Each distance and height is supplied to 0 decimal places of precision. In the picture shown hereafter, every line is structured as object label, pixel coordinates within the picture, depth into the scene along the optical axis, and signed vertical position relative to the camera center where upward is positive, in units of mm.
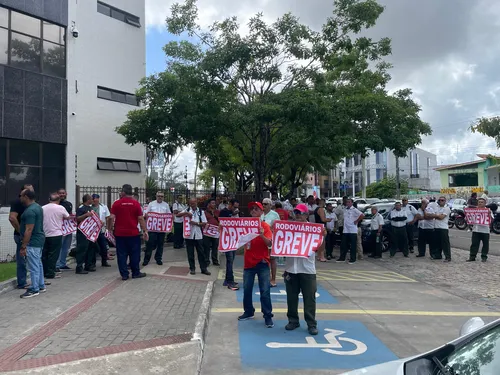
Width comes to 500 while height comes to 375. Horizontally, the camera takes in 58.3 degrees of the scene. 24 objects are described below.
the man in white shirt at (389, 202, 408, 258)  14141 -941
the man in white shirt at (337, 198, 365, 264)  13070 -705
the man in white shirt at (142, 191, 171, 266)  11062 -845
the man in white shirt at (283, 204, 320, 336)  6086 -1191
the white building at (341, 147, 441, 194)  73188 +5467
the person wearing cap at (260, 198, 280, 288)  8023 -224
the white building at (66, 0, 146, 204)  18844 +5157
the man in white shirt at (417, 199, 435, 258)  13602 -859
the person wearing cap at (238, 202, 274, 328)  6367 -988
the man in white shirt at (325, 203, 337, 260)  13945 -1087
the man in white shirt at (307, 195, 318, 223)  14506 -121
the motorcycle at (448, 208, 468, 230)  25981 -1098
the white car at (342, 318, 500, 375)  2594 -961
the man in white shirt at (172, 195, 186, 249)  14903 -1008
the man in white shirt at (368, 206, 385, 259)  14008 -942
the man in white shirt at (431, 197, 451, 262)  13102 -724
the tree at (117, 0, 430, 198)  13352 +3280
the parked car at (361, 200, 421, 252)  14773 -986
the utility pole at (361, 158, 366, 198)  42366 +1681
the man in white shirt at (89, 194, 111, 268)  10727 -648
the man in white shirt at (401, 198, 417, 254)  14461 -505
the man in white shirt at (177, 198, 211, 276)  9805 -715
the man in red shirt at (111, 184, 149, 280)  8977 -502
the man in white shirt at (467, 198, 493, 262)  12406 -1053
